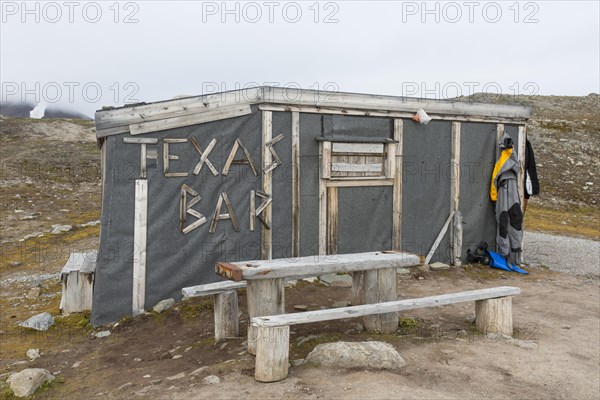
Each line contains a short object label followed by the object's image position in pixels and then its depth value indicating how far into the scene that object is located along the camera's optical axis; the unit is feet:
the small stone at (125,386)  15.62
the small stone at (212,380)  14.48
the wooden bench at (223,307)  18.86
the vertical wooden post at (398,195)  30.55
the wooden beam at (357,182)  28.63
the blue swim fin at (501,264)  32.89
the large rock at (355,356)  15.11
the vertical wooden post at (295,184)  27.27
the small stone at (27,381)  15.96
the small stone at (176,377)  15.63
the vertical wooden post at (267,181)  26.40
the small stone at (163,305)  23.88
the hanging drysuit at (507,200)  33.27
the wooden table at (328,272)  16.80
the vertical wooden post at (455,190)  32.68
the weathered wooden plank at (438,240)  32.35
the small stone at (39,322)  23.76
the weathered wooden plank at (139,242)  23.61
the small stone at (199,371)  15.61
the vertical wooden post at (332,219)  28.68
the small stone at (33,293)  30.27
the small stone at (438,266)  32.07
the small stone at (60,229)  48.55
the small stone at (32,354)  20.26
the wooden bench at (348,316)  14.28
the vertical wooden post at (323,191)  27.91
